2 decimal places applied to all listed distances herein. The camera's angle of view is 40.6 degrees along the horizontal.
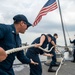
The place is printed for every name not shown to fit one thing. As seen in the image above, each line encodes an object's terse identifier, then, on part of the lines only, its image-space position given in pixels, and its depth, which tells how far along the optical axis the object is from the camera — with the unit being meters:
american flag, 4.66
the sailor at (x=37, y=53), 2.30
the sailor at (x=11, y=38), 1.43
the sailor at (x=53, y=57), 3.90
